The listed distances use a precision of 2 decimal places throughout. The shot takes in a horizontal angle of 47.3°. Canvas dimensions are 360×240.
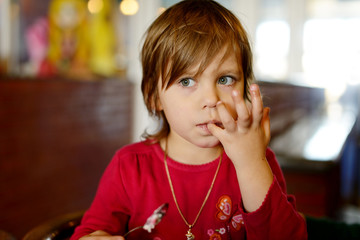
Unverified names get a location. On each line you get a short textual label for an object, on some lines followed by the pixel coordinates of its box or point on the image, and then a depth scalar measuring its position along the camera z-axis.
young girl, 0.85
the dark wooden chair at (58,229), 0.90
